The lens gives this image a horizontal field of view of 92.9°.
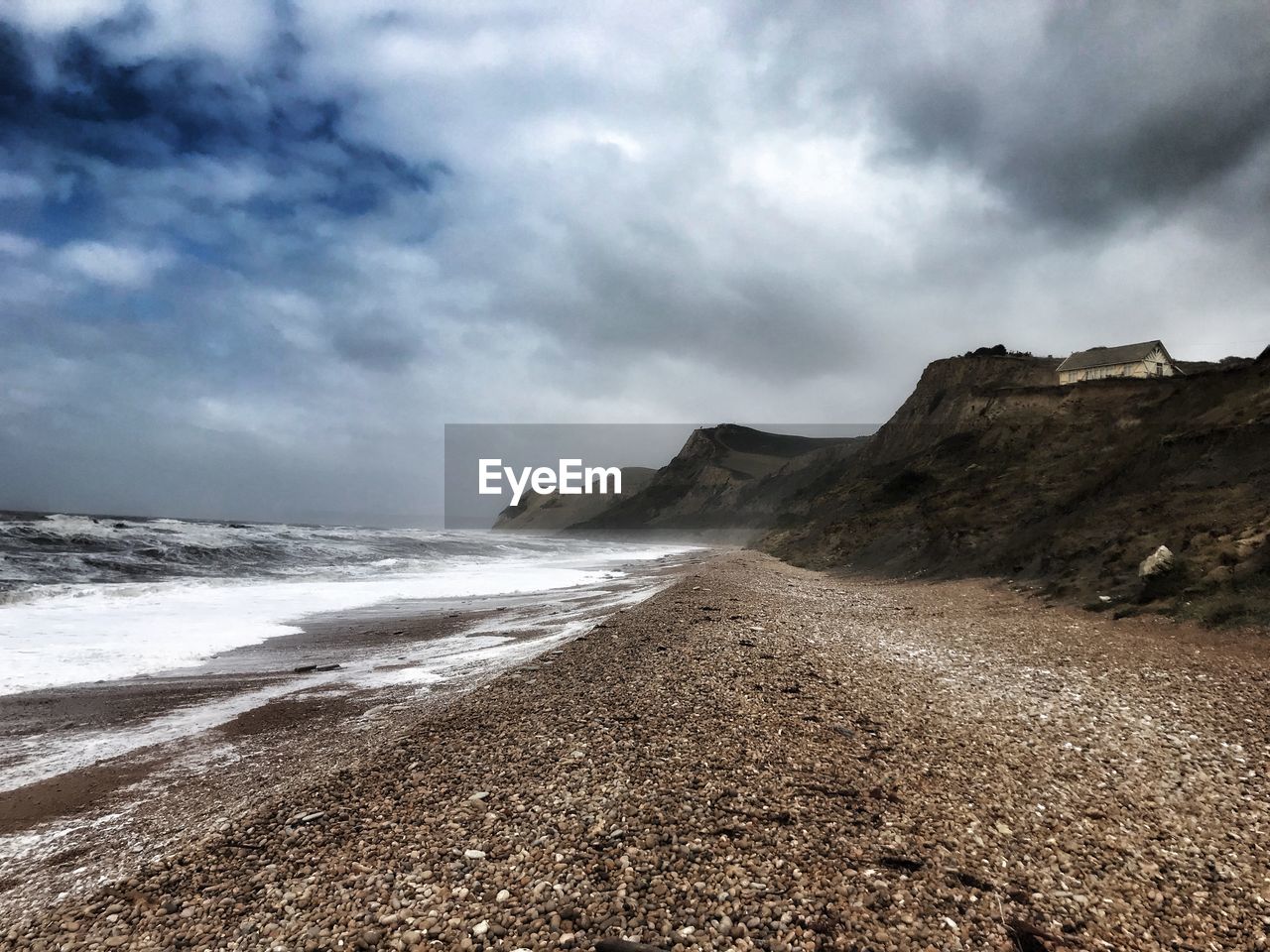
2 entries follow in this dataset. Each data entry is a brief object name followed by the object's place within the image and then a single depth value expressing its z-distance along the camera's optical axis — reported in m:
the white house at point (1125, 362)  41.75
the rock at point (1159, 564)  13.41
